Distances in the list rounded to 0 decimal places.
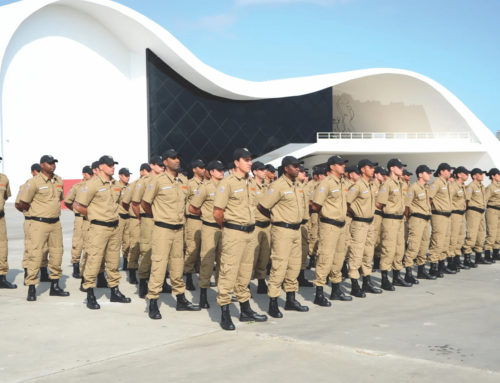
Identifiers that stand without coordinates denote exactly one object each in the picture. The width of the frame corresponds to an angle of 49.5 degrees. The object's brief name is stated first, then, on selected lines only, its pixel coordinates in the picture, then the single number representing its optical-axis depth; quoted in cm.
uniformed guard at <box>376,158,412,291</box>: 823
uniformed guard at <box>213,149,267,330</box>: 599
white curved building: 2402
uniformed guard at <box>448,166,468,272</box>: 970
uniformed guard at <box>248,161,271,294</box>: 776
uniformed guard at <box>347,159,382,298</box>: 759
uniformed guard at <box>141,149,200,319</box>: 637
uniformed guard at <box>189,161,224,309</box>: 692
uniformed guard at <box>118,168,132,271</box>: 905
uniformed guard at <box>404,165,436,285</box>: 873
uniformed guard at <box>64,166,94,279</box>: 920
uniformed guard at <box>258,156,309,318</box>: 643
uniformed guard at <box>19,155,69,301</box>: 740
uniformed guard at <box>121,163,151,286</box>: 857
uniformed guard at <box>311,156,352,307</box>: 712
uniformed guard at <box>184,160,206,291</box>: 816
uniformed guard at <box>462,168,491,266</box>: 1045
